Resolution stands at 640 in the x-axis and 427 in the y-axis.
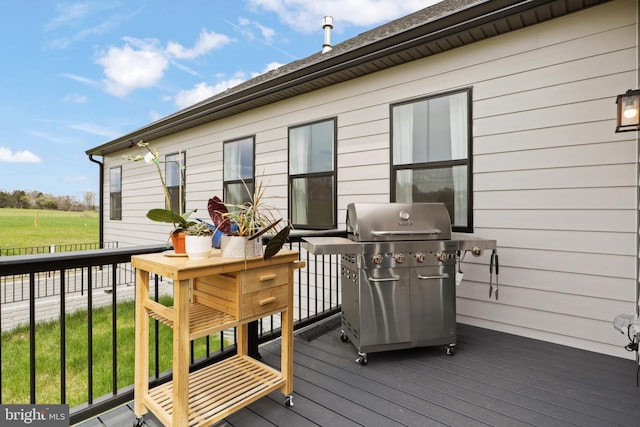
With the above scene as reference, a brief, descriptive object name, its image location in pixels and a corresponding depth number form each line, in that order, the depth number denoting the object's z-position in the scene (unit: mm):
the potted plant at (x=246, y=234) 1705
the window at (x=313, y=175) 4180
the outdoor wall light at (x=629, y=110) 2113
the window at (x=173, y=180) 6621
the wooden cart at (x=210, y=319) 1509
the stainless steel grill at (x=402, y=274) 2432
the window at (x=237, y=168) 5180
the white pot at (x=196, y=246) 1657
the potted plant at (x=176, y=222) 1687
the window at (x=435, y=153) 3182
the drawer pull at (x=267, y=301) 1776
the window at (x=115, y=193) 8188
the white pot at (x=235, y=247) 1697
